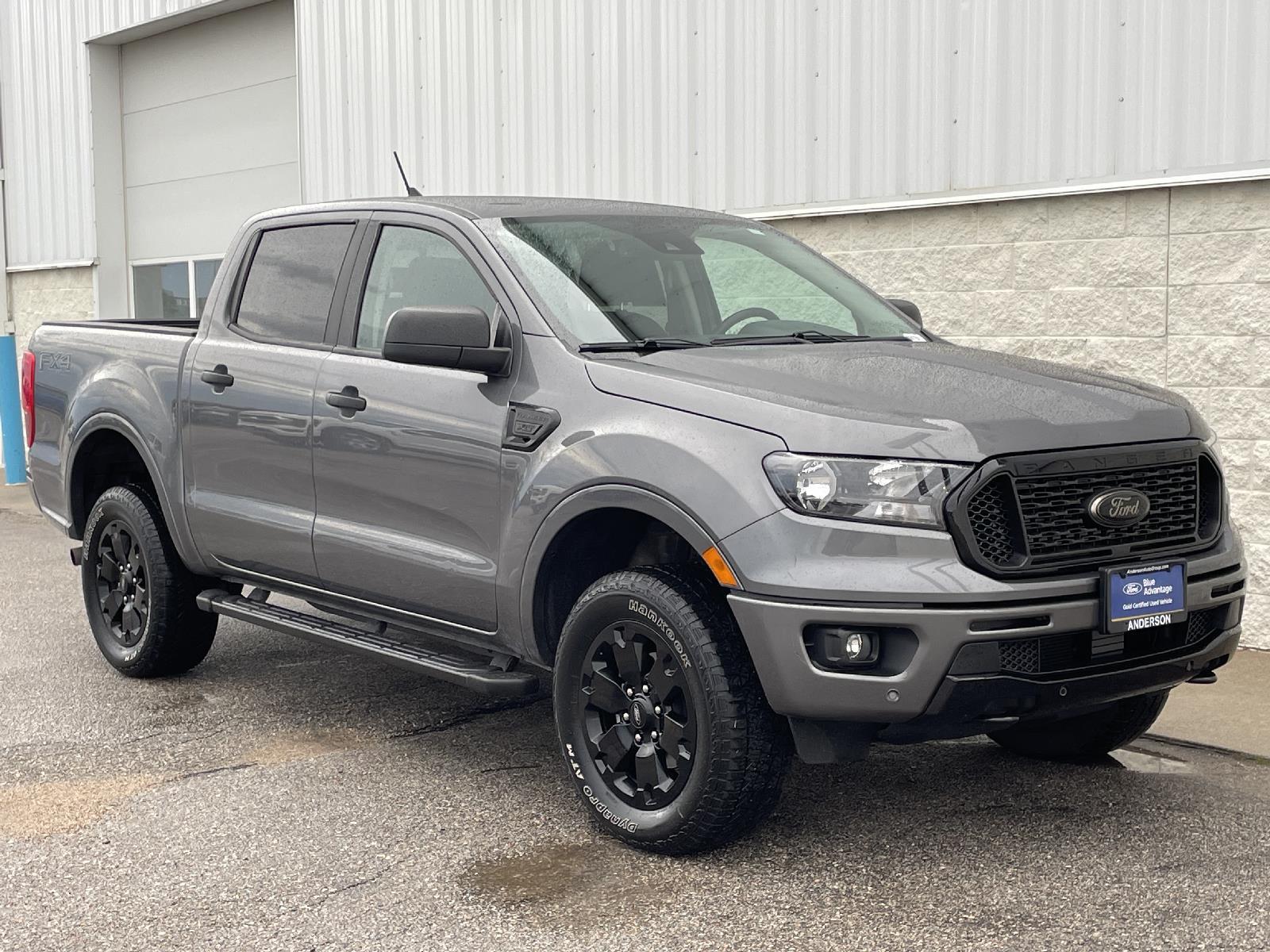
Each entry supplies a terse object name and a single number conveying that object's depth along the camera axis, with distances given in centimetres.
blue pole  1427
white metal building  717
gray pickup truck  404
